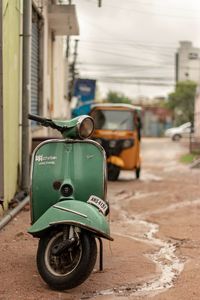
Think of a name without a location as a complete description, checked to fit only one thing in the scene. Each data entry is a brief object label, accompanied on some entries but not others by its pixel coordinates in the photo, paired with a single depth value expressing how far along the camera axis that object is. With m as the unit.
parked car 41.59
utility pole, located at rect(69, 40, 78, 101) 26.76
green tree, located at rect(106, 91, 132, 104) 74.45
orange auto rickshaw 13.68
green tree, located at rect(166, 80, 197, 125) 51.21
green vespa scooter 4.59
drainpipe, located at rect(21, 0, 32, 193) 8.95
